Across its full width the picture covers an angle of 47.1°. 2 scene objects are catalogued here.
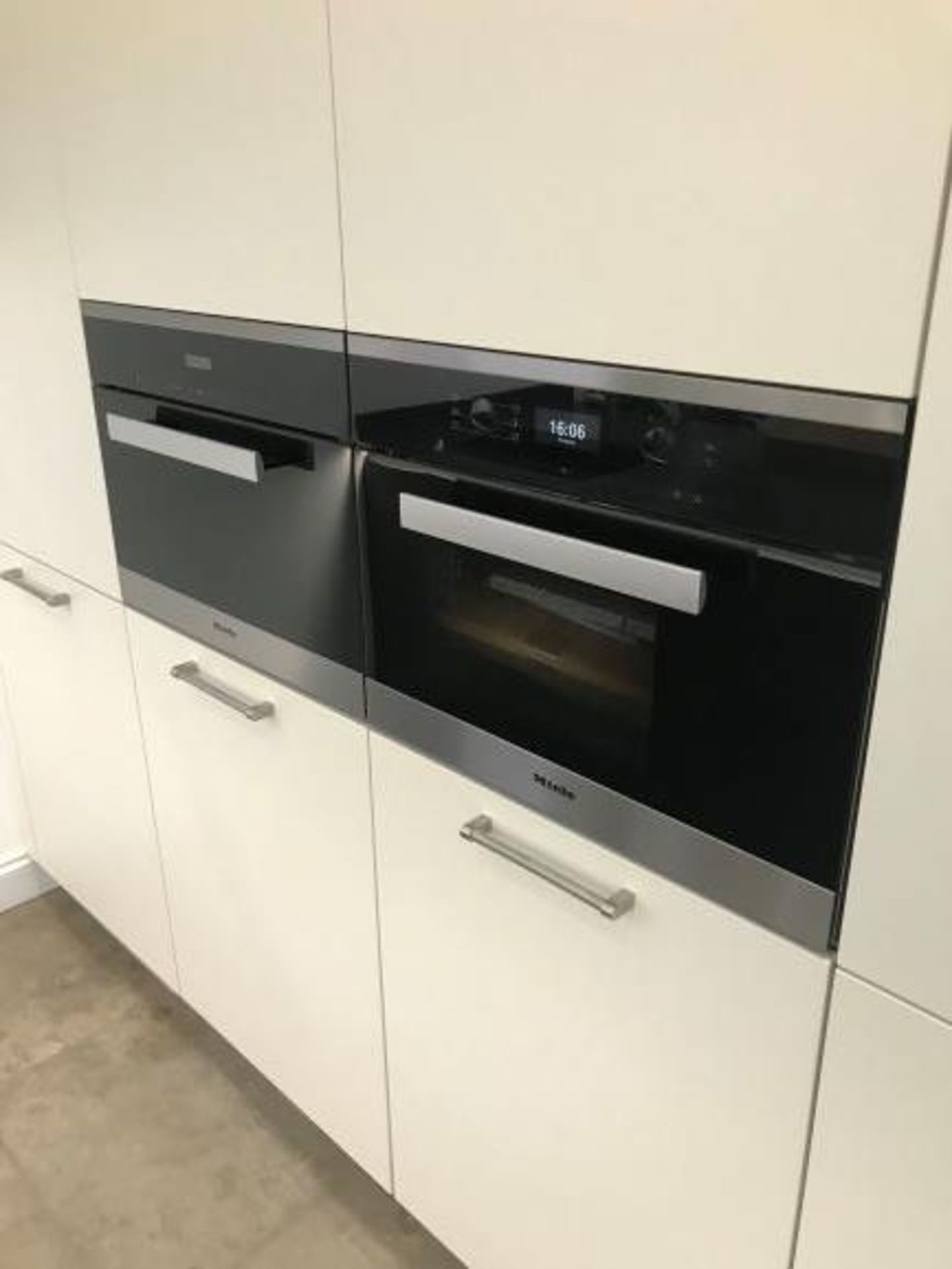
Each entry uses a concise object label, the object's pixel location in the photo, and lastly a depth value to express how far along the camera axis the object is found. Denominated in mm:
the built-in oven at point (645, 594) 803
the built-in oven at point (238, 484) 1218
